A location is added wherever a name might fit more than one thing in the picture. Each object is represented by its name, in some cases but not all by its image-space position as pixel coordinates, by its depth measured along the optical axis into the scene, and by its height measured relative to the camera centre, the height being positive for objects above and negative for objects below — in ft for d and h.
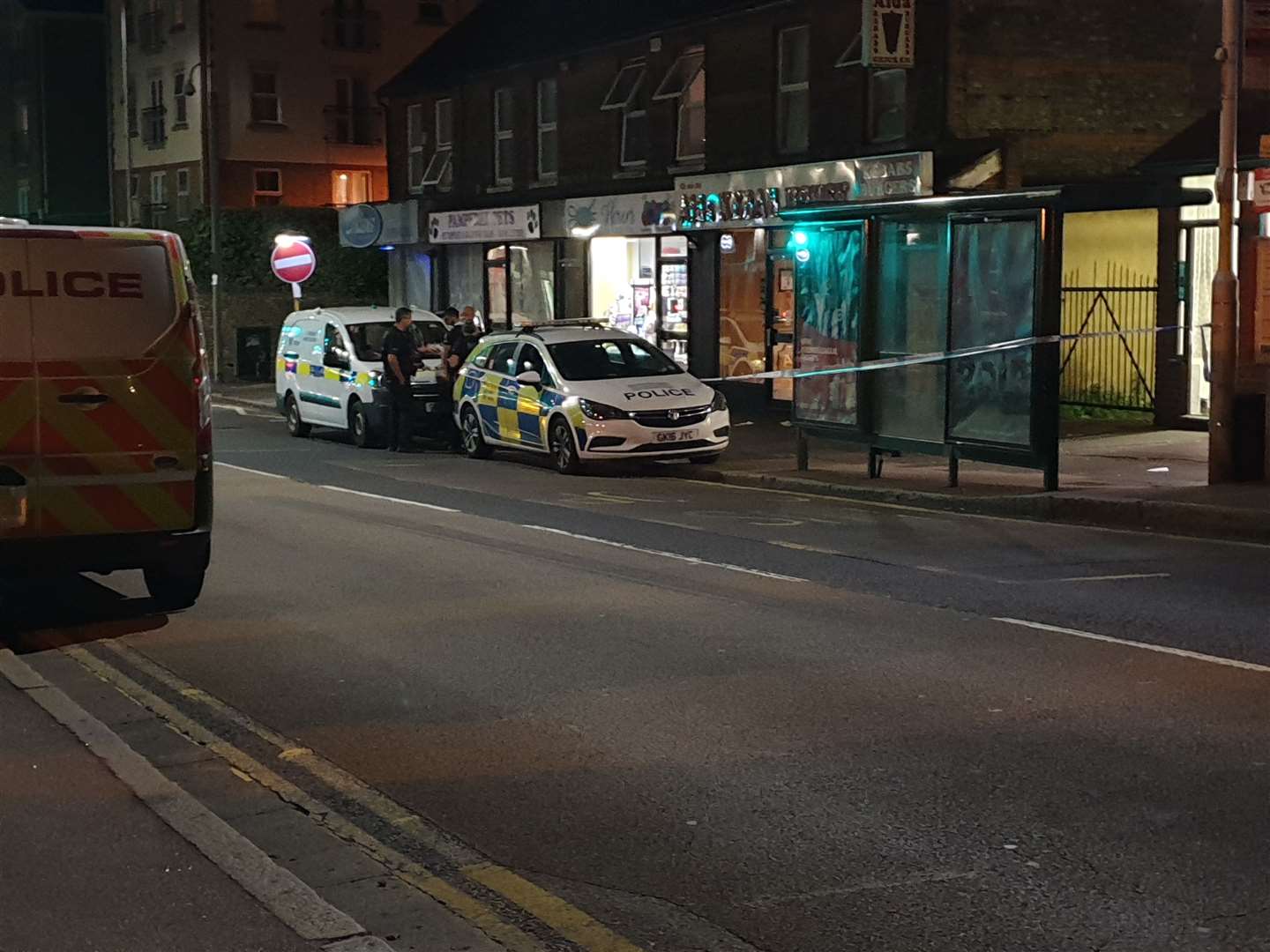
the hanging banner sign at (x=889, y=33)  74.13 +11.85
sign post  110.63 +3.85
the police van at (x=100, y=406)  31.76 -1.47
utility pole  50.11 +0.91
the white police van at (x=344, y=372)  80.28 -2.29
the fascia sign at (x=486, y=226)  109.60 +6.14
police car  65.26 -2.93
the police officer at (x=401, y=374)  76.38 -2.18
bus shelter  53.47 -0.02
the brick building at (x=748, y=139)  77.66 +9.02
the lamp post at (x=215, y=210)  121.60 +7.82
